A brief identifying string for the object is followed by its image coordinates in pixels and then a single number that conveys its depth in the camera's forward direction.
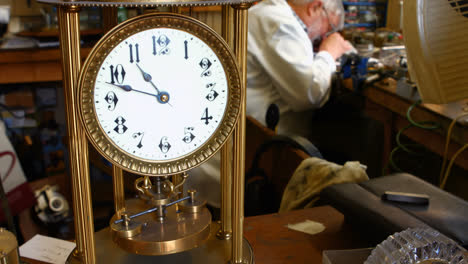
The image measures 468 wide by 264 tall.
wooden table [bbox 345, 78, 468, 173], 1.63
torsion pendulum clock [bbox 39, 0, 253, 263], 0.58
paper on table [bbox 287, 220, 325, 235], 0.90
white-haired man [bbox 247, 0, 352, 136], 2.22
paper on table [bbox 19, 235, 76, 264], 0.83
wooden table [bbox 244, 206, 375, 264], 0.82
